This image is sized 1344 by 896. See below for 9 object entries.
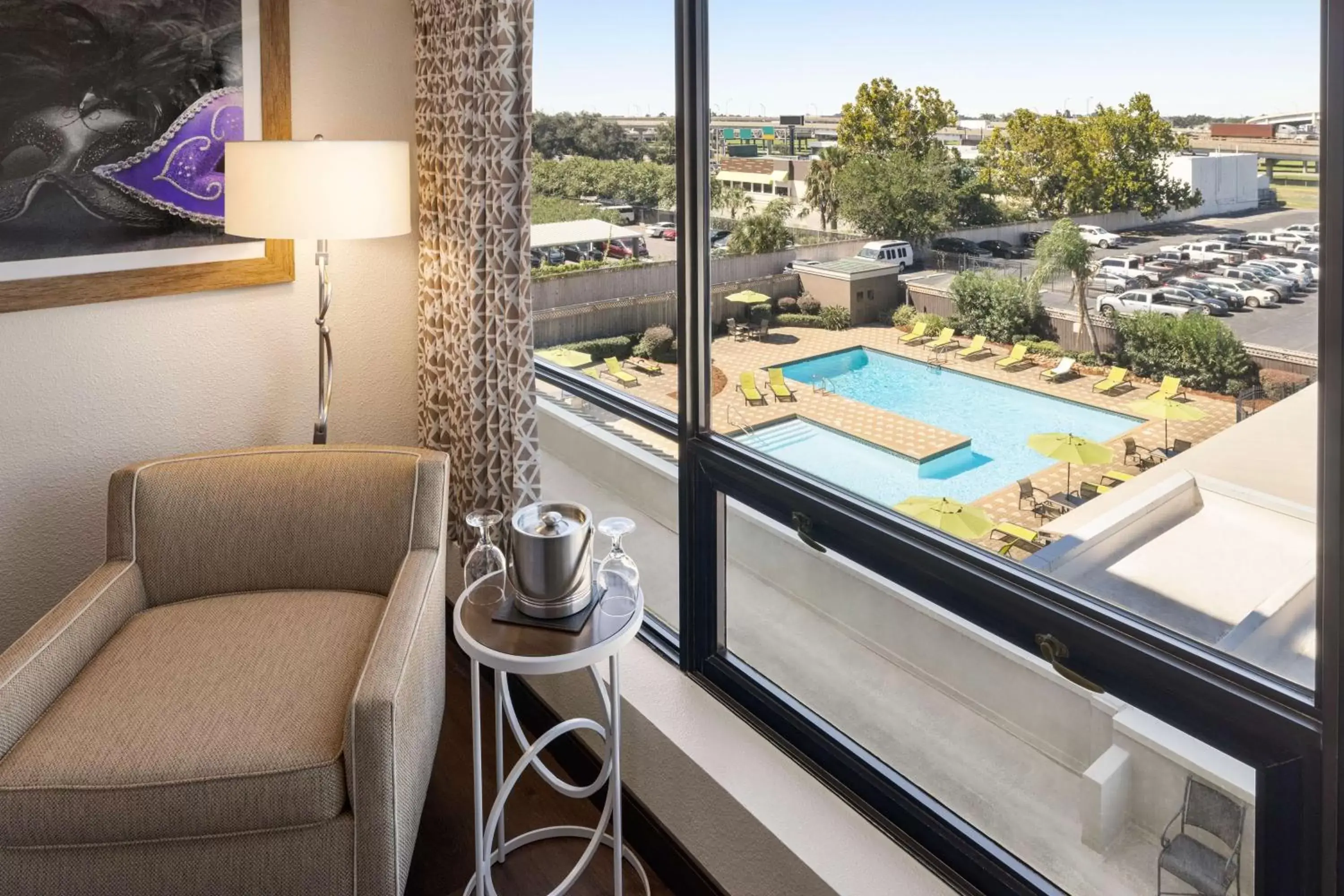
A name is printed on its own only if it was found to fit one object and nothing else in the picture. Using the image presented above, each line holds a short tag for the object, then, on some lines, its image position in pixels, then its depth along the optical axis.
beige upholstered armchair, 1.75
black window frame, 1.13
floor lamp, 2.29
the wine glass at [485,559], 1.99
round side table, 1.77
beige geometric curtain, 2.41
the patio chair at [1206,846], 1.33
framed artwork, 2.41
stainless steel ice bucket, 1.83
